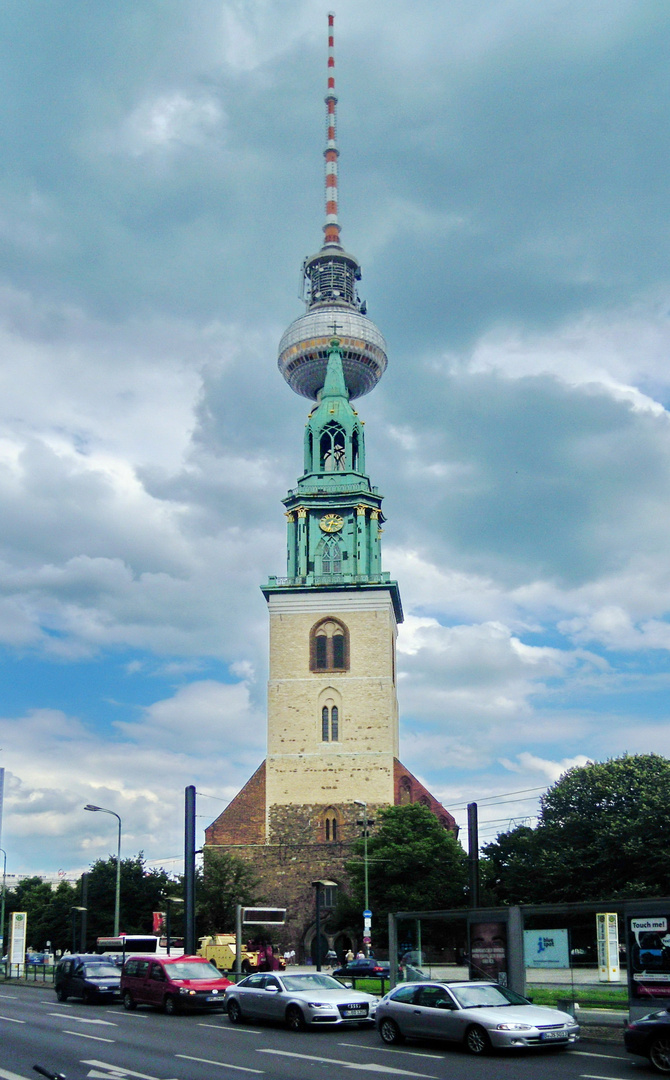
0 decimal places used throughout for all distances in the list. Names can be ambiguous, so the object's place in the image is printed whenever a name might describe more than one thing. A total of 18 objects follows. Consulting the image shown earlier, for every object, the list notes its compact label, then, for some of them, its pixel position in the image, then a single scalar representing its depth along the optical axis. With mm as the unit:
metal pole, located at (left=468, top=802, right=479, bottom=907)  44500
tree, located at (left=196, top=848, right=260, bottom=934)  61812
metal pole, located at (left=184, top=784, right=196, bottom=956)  44375
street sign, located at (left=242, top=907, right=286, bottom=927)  53719
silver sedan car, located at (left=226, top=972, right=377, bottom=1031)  23203
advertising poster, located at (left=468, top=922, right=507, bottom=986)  24844
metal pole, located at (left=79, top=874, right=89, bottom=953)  54112
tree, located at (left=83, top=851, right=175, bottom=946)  72062
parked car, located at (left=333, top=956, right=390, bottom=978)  40500
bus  53312
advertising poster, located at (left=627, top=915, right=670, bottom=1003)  19156
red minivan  28094
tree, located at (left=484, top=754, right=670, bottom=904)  54938
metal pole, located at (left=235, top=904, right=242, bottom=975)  40750
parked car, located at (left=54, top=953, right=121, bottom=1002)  32500
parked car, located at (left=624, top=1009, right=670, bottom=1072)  16734
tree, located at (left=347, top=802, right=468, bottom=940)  58750
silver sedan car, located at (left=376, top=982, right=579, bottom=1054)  18734
